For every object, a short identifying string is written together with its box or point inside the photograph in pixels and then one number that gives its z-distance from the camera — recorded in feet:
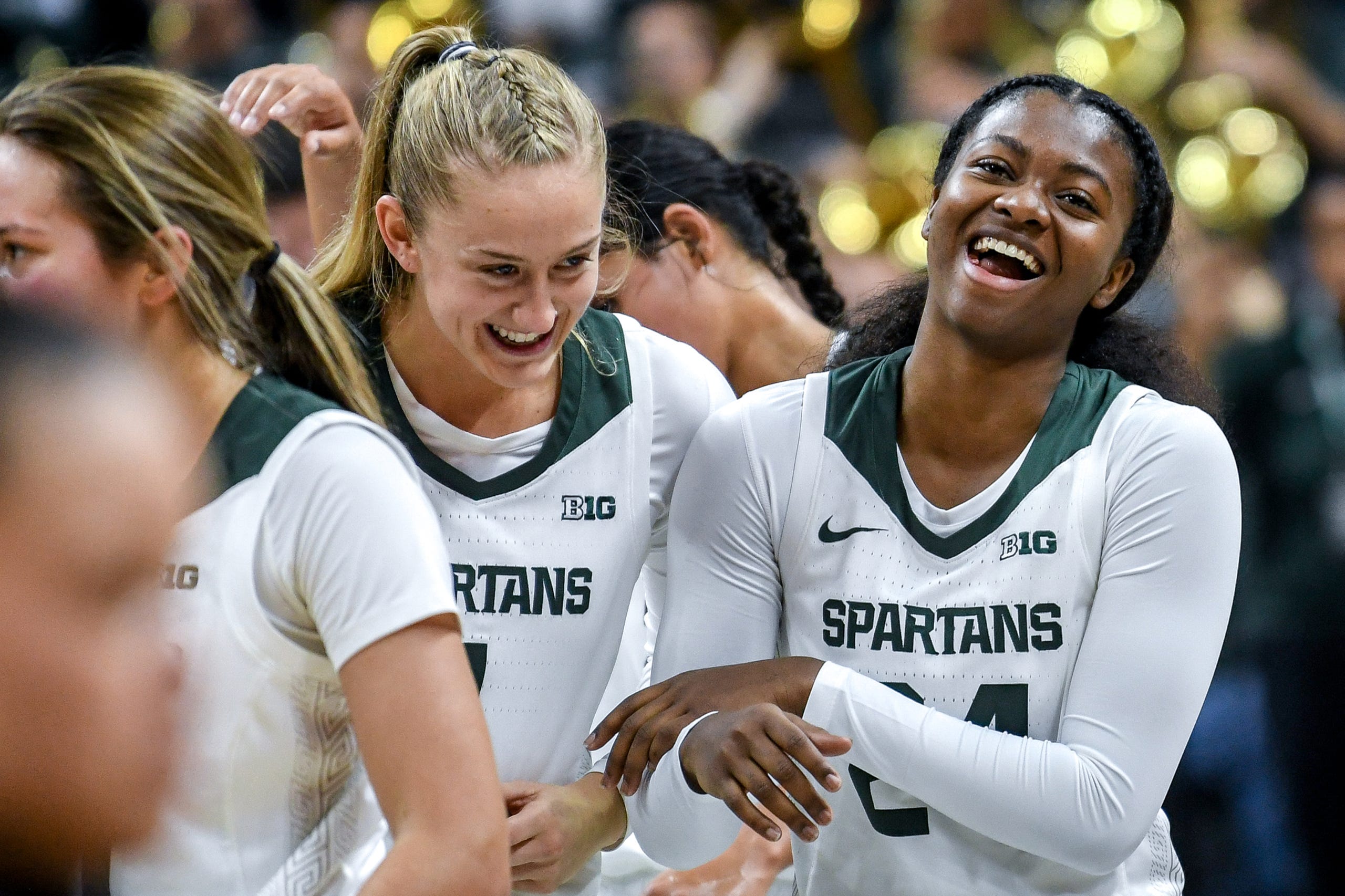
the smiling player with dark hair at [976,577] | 17.37
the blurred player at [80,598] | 12.78
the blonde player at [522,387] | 17.50
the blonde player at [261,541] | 16.49
